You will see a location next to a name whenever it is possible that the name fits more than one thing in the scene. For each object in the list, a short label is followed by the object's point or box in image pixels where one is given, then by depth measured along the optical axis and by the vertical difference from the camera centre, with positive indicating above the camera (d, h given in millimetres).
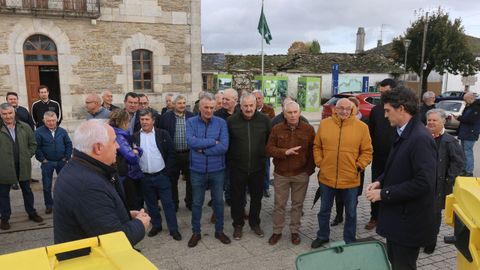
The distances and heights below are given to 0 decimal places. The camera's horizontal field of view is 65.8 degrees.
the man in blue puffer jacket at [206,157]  4539 -961
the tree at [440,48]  28797 +2468
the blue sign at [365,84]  28438 -358
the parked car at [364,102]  14500 -899
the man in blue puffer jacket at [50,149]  5383 -1048
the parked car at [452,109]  14109 -1128
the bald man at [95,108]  5629 -473
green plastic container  1857 -915
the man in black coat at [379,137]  4848 -755
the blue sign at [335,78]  23734 +67
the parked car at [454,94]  24666 -934
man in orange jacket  4160 -847
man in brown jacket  4523 -1039
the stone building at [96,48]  12859 +1079
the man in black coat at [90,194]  2105 -665
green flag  21594 +2900
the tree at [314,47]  52381 +4639
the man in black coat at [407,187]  2752 -798
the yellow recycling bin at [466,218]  1980 -801
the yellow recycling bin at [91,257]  1279 -658
